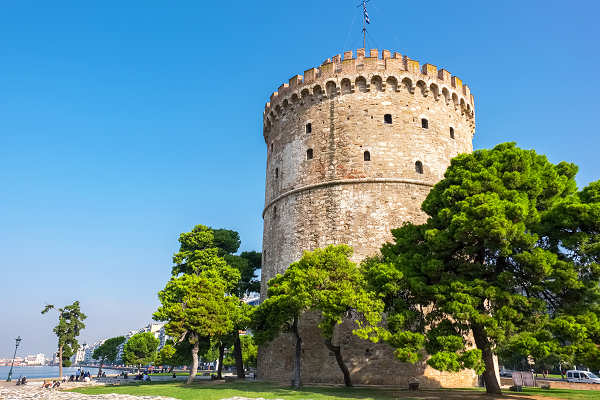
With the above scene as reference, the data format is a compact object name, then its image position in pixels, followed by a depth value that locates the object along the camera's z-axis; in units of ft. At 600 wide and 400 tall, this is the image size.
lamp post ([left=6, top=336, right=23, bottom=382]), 117.45
